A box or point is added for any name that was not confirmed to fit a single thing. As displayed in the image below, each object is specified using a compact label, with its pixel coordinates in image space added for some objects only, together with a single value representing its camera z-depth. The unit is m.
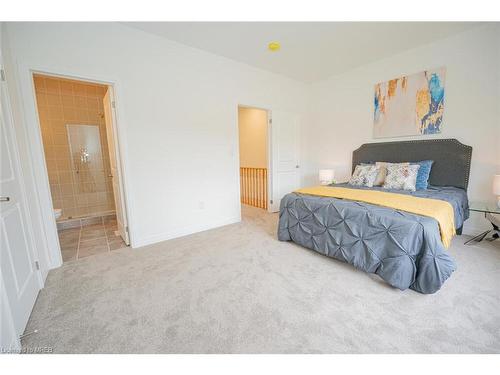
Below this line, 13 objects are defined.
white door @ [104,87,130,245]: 2.40
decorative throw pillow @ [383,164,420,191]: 2.63
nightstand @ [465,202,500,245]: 2.22
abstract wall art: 2.80
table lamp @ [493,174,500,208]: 2.19
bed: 1.56
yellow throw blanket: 1.71
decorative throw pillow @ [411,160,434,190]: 2.67
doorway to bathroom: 3.35
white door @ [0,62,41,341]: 1.25
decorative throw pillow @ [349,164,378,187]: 2.95
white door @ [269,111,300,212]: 3.87
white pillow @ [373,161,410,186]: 2.96
